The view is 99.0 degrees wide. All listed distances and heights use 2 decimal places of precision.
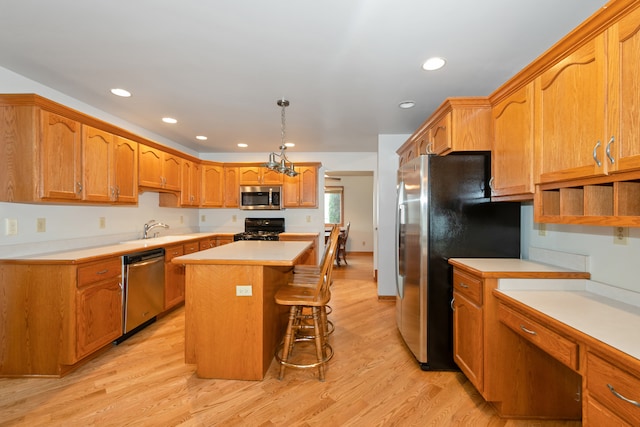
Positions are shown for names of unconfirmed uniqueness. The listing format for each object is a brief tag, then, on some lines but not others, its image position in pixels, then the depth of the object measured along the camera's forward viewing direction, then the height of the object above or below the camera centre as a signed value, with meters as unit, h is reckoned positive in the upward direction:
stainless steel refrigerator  2.11 -0.13
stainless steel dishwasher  2.60 -0.78
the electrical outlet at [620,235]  1.47 -0.12
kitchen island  1.99 -0.74
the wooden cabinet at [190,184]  4.12 +0.46
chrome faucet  3.60 -0.18
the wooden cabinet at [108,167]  2.47 +0.46
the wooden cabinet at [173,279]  3.19 -0.81
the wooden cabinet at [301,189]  4.75 +0.42
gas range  4.88 -0.23
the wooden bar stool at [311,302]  2.01 -0.66
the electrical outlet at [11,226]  2.11 -0.10
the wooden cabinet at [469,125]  2.07 +0.67
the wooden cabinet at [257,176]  4.74 +0.64
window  8.01 +0.24
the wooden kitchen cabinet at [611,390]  0.89 -0.63
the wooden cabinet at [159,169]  3.24 +0.57
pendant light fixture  2.49 +0.46
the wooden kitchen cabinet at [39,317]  2.04 -0.79
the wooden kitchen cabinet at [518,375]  1.67 -0.99
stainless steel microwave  4.73 +0.28
